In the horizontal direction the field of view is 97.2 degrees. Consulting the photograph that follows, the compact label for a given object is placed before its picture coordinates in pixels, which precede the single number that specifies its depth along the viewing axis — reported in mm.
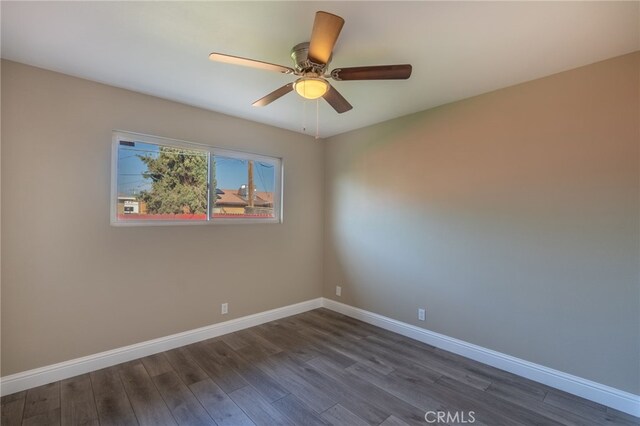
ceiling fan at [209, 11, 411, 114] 1442
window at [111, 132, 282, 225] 2664
